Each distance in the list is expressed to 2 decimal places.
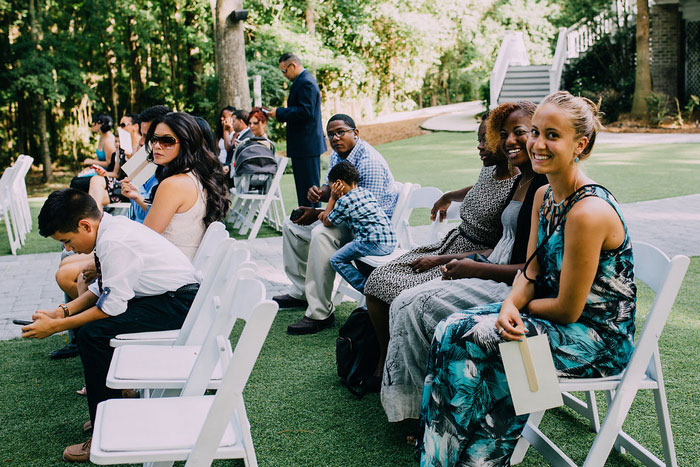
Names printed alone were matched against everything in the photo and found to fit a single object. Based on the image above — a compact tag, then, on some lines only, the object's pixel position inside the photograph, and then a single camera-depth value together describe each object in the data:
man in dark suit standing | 7.79
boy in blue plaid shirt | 4.44
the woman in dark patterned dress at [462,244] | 3.55
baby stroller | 8.16
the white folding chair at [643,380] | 2.32
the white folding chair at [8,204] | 8.25
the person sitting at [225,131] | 9.90
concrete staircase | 23.77
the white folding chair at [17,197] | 8.62
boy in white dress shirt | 2.98
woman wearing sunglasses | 3.80
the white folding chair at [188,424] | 1.99
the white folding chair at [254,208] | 7.85
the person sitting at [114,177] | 6.95
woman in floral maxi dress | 2.35
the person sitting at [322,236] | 4.73
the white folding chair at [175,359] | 2.36
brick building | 22.70
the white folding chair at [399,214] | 4.84
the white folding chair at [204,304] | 2.82
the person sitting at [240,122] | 9.27
